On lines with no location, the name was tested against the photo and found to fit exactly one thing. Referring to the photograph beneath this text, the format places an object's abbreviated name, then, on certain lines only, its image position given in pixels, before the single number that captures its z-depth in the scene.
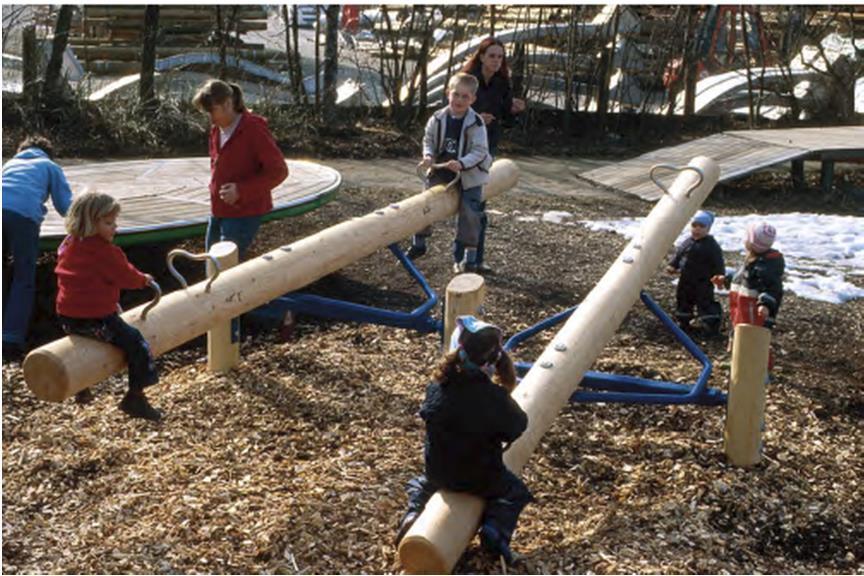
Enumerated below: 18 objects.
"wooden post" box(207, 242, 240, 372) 6.54
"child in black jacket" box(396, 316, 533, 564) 4.17
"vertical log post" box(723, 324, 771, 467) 5.20
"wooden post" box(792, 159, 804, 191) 12.57
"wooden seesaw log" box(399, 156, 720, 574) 3.97
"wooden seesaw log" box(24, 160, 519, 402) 4.43
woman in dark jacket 8.37
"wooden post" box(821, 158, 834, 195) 12.30
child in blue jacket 6.98
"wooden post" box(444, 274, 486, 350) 5.83
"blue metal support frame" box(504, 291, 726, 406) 5.51
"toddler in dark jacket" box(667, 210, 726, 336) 7.17
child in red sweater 4.74
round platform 8.09
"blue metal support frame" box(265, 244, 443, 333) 6.35
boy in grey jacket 7.45
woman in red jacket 6.64
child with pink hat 6.17
